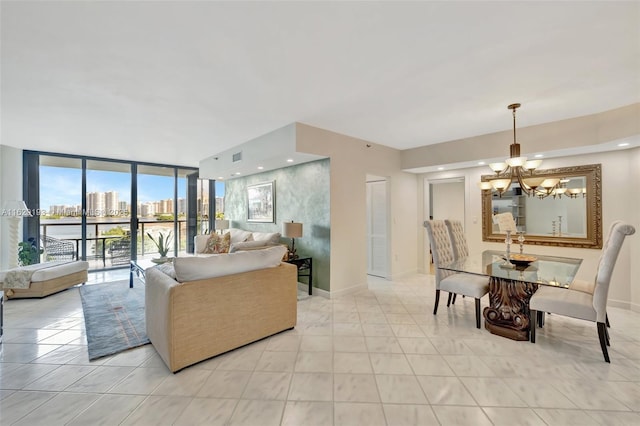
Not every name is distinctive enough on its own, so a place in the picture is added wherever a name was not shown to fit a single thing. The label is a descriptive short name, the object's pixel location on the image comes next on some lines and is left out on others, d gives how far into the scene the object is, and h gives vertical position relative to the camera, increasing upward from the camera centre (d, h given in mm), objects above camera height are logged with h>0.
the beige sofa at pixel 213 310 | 2148 -862
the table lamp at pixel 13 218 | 4482 -36
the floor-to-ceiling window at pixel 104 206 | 5309 +199
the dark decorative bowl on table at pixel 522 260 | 2988 -531
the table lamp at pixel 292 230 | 4109 -240
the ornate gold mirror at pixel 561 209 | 3756 +56
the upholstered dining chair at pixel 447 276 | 3053 -788
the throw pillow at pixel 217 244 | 5297 -582
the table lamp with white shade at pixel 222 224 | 6051 -213
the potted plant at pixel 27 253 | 4734 -670
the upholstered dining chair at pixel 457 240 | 3822 -393
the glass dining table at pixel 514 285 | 2668 -771
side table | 4048 -844
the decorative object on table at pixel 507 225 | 3213 -143
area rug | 2621 -1255
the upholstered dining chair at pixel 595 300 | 2244 -800
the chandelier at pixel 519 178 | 2969 +518
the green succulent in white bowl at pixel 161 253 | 4238 -640
